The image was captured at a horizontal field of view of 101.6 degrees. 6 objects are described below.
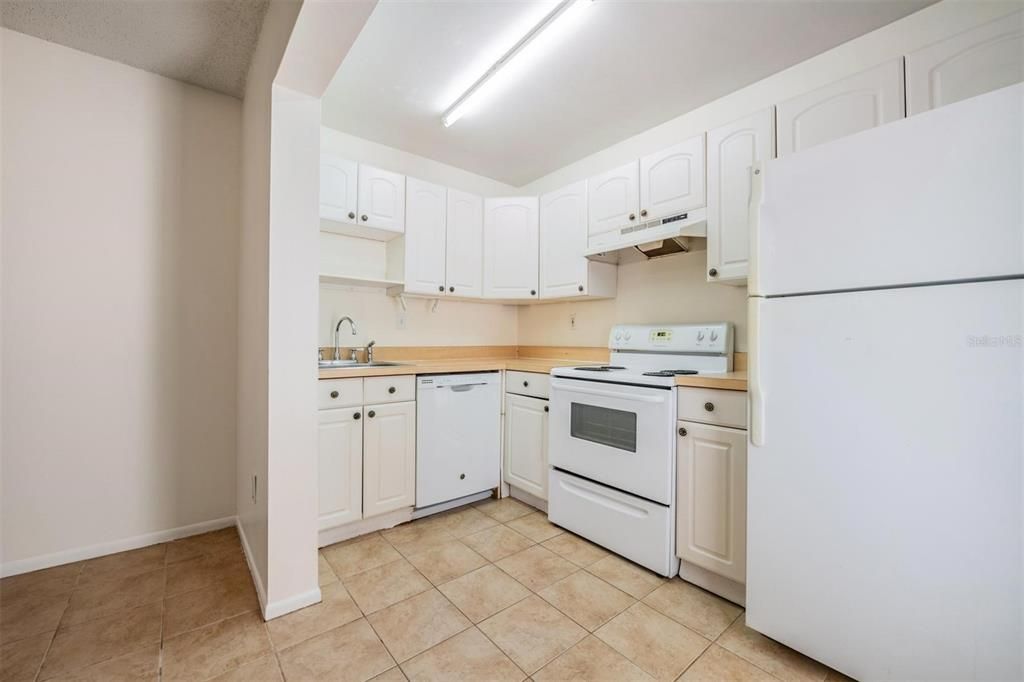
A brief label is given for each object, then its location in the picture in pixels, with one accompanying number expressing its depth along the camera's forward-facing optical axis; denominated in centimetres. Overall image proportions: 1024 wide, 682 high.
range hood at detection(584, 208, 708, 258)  219
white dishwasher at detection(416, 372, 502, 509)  245
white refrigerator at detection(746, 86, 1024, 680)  103
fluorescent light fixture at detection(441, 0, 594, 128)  167
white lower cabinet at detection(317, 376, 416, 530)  212
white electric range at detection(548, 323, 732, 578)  188
